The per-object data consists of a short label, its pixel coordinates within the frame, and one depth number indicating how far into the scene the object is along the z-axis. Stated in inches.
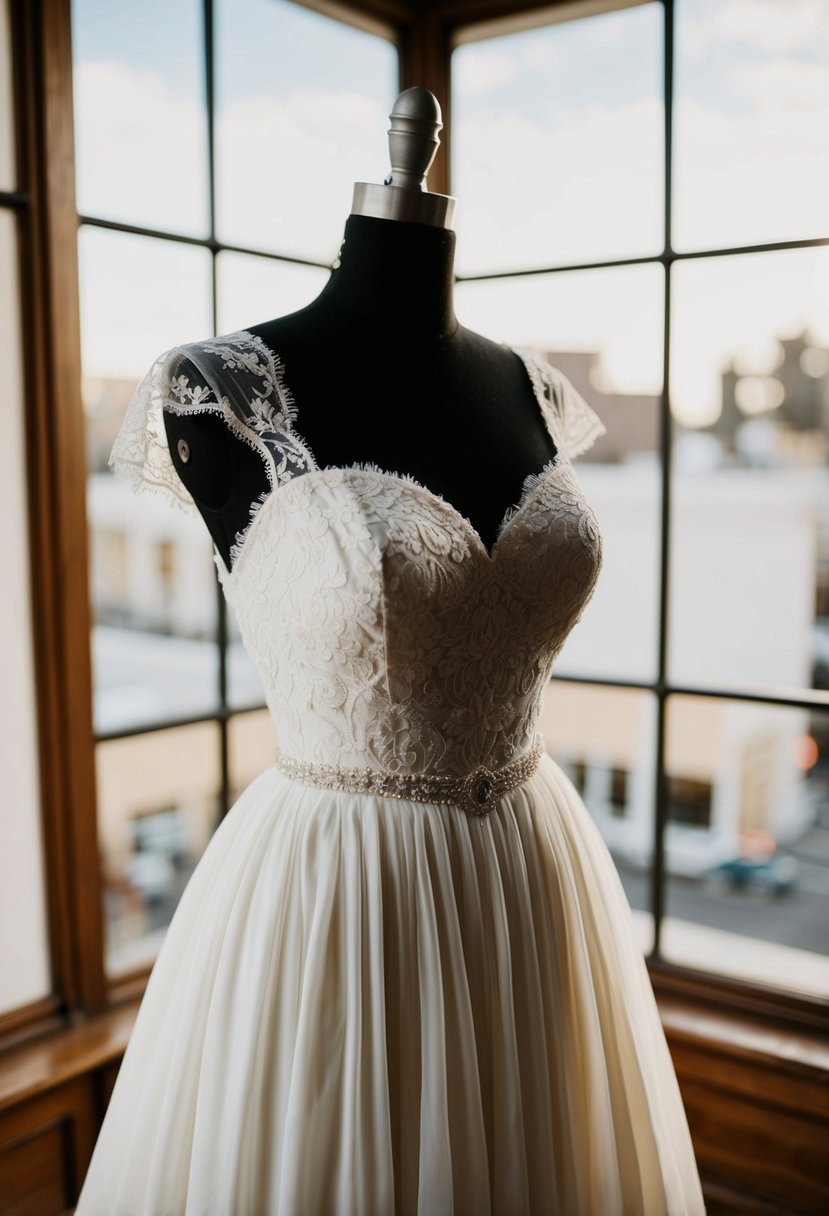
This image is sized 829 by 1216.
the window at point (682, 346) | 71.1
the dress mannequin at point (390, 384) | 44.3
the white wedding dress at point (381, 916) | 40.8
